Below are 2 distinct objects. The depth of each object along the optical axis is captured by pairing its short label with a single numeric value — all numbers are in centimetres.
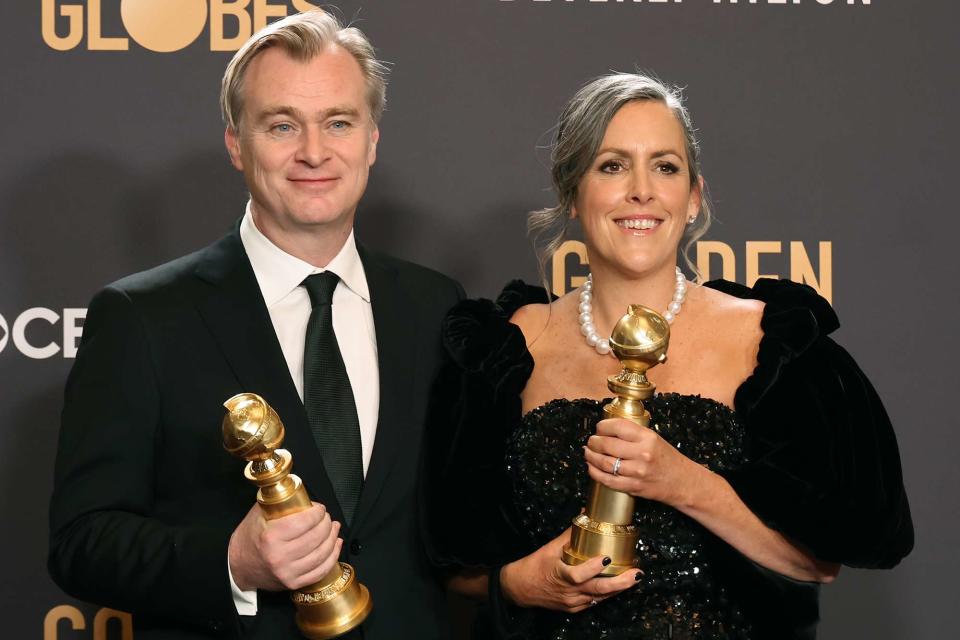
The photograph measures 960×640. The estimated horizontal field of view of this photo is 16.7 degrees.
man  354
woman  362
